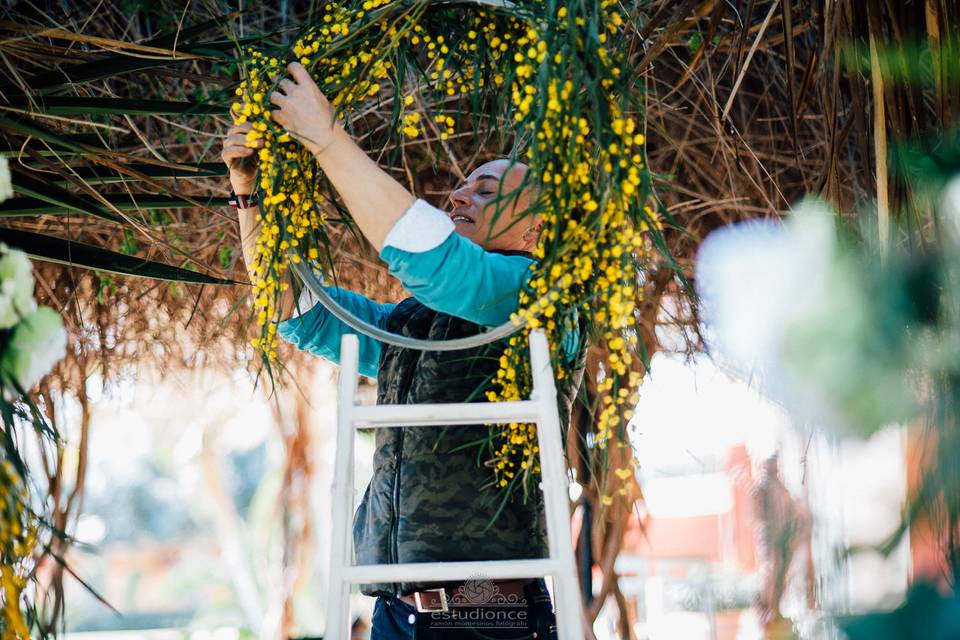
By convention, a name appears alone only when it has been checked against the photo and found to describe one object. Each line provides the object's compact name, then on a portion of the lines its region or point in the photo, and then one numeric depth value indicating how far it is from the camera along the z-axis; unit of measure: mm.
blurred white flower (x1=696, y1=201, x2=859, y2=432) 1503
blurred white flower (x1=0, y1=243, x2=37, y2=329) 2511
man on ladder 3013
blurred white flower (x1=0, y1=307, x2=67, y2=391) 2516
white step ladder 2767
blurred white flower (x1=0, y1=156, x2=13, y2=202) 2585
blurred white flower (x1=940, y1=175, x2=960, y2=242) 1602
